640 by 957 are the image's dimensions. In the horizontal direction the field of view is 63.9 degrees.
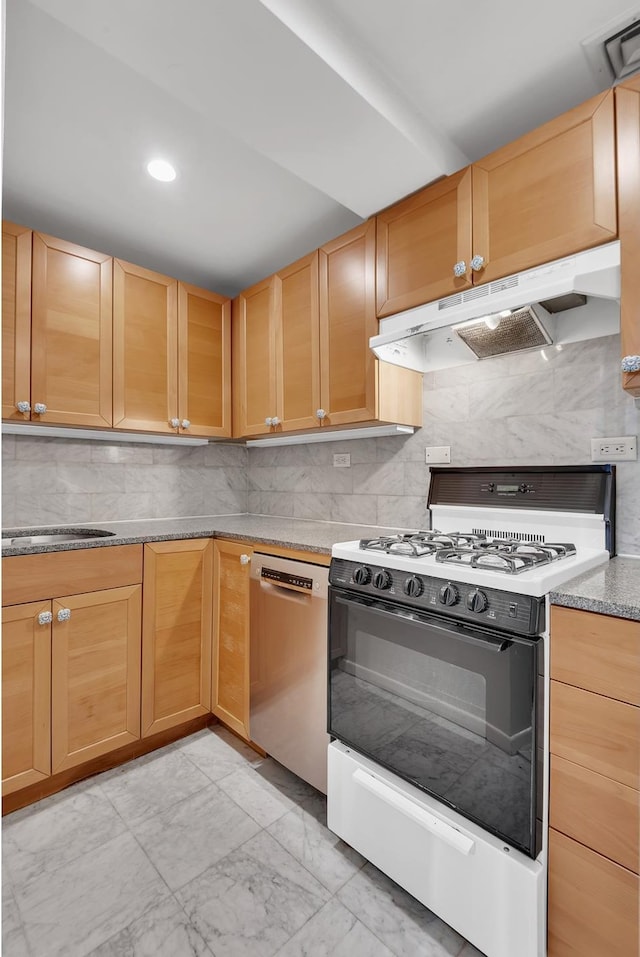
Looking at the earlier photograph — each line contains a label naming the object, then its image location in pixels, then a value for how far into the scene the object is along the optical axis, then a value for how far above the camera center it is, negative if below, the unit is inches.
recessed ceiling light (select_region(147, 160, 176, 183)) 77.9 +47.9
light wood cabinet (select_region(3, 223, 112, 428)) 84.4 +25.8
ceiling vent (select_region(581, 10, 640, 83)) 55.7 +49.4
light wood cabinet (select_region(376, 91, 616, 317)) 59.1 +35.2
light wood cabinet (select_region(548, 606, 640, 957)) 45.4 -27.9
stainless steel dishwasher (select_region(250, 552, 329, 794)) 73.2 -27.8
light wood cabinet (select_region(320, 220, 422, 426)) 83.6 +22.1
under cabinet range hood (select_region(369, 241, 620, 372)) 58.9 +22.6
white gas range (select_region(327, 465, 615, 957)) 50.0 -24.6
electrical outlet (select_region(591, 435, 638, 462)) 66.6 +4.5
